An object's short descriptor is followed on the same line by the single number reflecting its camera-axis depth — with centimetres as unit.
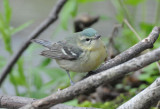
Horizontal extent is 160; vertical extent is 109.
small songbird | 515
